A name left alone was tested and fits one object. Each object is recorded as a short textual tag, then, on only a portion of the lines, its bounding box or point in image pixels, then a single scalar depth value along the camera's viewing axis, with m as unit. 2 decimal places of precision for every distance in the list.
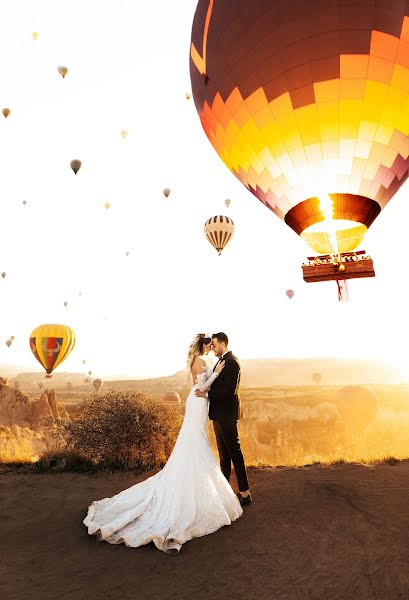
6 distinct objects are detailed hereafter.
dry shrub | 8.27
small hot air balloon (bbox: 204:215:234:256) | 27.23
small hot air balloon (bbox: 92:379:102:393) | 80.75
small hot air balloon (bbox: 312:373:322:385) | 108.56
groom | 5.81
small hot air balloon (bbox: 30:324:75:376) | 36.72
